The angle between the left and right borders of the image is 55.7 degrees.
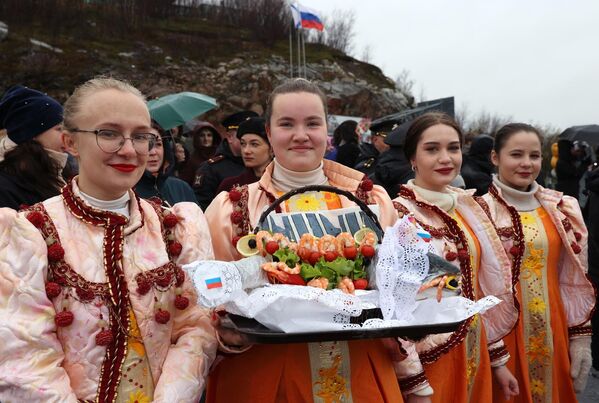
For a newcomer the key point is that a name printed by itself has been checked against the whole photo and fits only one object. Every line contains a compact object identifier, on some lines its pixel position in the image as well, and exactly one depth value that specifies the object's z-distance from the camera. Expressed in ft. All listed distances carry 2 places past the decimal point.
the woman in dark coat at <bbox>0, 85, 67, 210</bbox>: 9.25
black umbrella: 24.15
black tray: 5.11
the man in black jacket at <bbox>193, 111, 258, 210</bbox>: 17.03
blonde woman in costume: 5.30
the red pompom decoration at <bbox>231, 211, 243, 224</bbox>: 7.13
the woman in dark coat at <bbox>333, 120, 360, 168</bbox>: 23.94
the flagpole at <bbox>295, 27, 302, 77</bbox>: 66.80
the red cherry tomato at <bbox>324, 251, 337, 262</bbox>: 5.98
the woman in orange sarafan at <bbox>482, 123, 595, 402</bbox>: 10.53
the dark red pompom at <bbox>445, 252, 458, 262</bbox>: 8.95
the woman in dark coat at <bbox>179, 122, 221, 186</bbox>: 21.61
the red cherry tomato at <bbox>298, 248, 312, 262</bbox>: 6.02
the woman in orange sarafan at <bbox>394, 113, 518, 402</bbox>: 9.17
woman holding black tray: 6.38
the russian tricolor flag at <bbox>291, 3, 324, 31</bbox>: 61.05
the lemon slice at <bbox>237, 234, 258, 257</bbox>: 6.18
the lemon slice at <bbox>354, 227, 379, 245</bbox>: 6.35
